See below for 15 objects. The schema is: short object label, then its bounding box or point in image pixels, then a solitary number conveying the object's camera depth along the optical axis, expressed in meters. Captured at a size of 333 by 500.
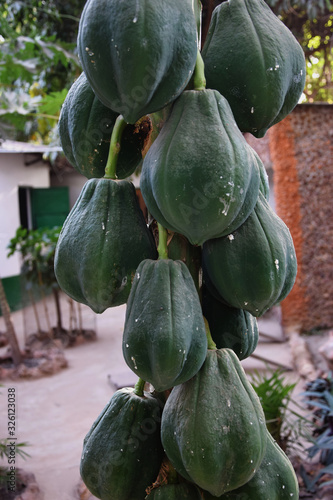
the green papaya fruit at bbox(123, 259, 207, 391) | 0.77
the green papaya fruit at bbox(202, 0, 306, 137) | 0.84
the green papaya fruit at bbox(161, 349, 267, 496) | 0.79
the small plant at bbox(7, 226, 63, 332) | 6.49
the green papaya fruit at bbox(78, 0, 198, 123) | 0.73
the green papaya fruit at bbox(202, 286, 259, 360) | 0.95
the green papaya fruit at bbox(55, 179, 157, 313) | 0.86
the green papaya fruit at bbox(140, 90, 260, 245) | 0.76
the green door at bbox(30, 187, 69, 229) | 10.27
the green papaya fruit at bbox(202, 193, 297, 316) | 0.86
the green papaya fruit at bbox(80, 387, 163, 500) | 0.91
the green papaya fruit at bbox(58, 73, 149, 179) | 0.95
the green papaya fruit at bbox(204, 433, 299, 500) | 0.86
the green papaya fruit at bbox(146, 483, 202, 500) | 0.85
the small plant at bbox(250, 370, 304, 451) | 3.06
